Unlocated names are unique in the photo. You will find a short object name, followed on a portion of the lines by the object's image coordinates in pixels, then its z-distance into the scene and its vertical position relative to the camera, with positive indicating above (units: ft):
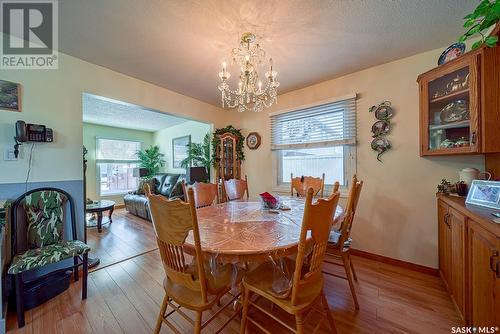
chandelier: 5.56 +3.03
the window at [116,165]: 17.40 +0.37
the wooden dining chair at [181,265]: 3.14 -1.81
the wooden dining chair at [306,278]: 3.05 -2.11
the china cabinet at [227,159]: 11.61 +0.54
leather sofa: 13.57 -1.92
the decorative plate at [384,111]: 7.37 +2.18
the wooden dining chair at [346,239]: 5.05 -2.15
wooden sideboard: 3.15 -1.99
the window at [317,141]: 8.43 +1.27
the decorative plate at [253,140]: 11.46 +1.67
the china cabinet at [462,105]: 4.59 +1.71
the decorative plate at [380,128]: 7.45 +1.53
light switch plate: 5.58 +0.45
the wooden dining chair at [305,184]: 7.80 -0.77
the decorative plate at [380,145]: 7.44 +0.84
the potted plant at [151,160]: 19.47 +0.88
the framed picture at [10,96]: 5.53 +2.23
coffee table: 10.75 -2.28
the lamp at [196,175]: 11.35 -0.43
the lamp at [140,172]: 18.08 -0.34
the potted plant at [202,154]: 12.73 +0.95
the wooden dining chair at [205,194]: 7.20 -1.02
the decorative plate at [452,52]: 5.37 +3.31
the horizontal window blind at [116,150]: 17.35 +1.83
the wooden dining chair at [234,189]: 8.56 -1.00
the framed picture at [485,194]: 4.11 -0.68
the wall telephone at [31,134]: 5.54 +1.12
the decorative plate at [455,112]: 5.41 +1.62
